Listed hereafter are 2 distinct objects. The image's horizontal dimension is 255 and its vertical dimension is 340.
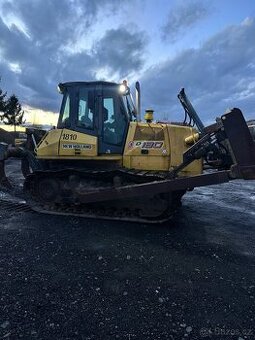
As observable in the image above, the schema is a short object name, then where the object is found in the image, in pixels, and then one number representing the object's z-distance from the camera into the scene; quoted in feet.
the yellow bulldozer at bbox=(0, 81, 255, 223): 23.44
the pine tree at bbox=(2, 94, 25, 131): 142.72
